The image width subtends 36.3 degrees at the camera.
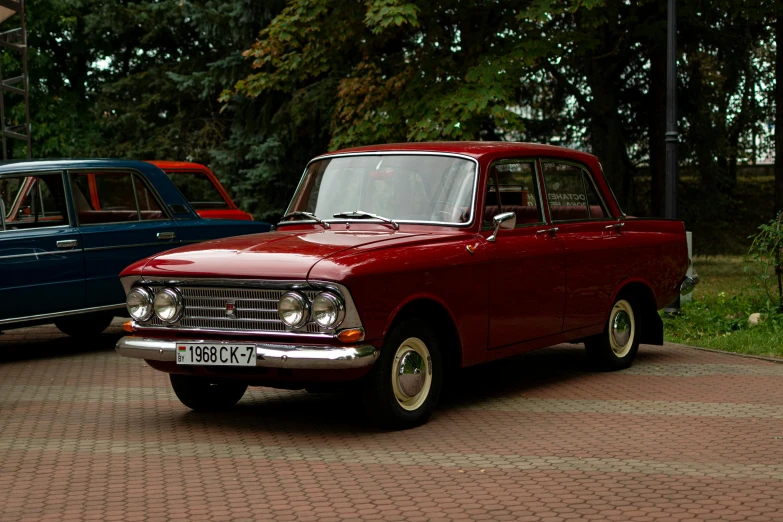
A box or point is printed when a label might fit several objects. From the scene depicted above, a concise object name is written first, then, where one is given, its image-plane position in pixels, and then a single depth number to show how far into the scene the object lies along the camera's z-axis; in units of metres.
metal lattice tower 19.45
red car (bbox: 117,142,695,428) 7.14
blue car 10.85
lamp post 14.23
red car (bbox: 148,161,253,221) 15.92
